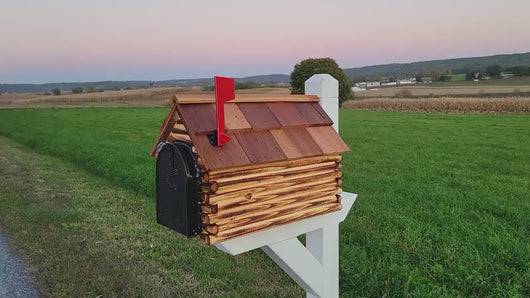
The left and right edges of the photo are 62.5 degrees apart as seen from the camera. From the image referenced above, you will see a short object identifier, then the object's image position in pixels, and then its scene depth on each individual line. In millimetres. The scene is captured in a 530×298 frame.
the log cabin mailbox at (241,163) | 1429
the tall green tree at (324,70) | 33531
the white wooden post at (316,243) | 1742
